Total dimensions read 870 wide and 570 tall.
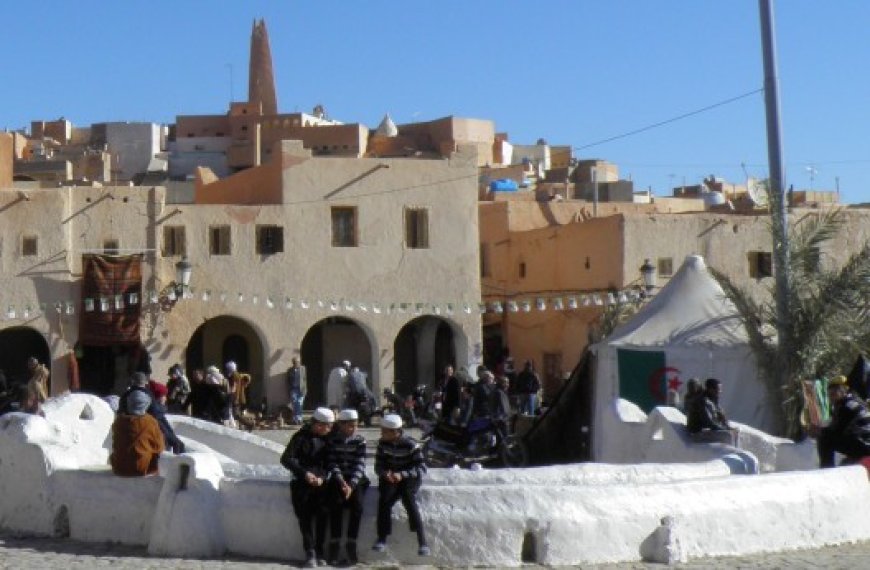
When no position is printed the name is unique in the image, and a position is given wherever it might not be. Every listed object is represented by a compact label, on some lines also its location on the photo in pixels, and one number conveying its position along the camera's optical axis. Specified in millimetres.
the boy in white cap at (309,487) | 10695
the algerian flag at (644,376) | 19691
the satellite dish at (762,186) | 18084
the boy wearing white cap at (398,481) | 10578
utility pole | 16375
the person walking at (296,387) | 29000
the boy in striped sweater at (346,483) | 10680
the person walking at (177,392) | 24202
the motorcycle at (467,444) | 17328
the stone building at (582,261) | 33281
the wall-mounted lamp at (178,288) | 30047
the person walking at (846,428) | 13039
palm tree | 16906
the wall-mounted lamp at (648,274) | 28250
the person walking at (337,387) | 27719
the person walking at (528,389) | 25859
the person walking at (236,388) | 25359
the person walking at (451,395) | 21109
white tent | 19125
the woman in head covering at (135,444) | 12070
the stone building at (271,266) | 29984
